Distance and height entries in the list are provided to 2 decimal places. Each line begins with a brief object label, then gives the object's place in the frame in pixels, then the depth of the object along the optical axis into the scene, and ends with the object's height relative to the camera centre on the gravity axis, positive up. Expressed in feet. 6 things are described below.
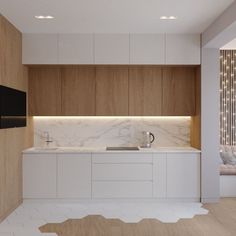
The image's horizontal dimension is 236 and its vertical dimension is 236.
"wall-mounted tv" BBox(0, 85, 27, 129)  8.72 +0.38
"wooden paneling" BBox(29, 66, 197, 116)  11.72 +1.40
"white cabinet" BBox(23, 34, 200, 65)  11.11 +3.39
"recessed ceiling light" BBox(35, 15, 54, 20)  9.35 +4.18
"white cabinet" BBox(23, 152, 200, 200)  11.00 -2.83
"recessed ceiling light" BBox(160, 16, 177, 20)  9.32 +4.17
